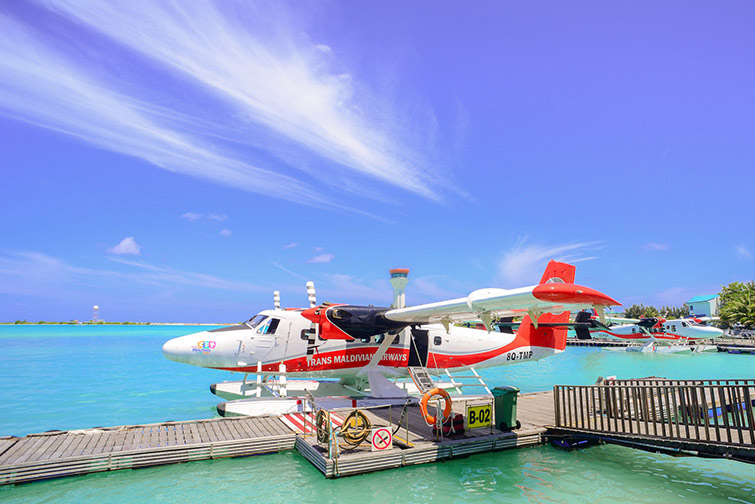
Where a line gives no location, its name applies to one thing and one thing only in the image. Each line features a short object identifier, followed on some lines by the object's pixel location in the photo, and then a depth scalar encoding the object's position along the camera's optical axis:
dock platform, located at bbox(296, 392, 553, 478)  7.69
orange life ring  8.84
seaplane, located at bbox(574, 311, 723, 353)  48.03
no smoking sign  8.09
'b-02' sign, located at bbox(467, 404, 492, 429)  9.86
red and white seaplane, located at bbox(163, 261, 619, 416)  11.83
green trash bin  9.85
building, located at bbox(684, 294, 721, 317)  98.12
